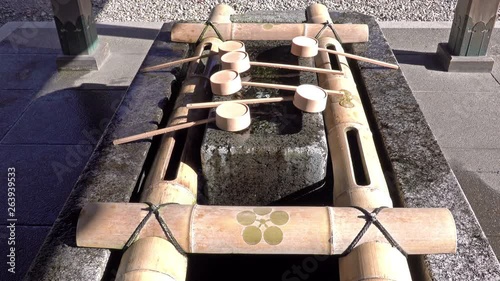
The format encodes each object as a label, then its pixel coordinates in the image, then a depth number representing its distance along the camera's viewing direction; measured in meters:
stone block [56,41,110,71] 5.23
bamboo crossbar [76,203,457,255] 1.85
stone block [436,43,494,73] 5.02
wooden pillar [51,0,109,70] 5.05
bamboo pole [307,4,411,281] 1.79
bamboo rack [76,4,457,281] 1.82
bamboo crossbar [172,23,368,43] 3.33
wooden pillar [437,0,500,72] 4.87
